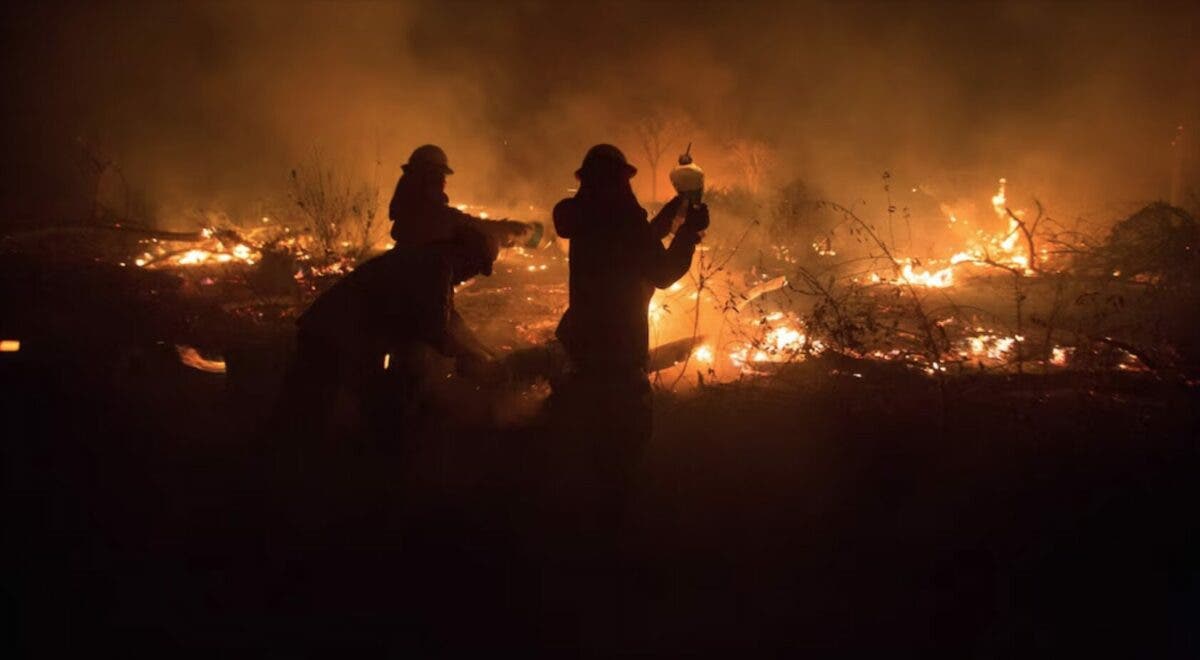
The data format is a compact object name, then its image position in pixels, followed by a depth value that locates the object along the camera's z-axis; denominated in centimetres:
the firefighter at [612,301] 334
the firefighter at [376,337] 367
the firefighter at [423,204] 548
